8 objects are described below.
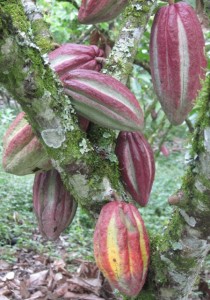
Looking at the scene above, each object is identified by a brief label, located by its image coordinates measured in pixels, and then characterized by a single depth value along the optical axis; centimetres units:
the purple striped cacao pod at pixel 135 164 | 109
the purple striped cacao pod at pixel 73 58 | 106
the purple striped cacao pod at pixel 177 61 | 104
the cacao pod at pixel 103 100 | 97
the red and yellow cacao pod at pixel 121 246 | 92
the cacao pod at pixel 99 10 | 118
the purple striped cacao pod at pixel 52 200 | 112
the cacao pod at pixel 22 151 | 105
